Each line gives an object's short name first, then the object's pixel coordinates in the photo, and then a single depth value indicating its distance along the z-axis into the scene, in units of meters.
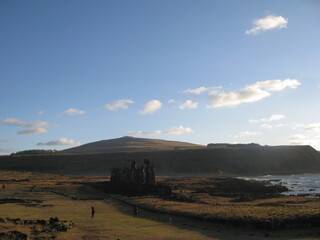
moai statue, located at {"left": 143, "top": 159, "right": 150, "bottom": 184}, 61.91
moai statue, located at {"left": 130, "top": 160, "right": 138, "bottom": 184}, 63.01
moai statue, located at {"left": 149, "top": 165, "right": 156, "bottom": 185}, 61.66
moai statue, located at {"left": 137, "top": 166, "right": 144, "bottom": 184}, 62.12
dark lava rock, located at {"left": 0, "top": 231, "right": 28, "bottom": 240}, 21.40
